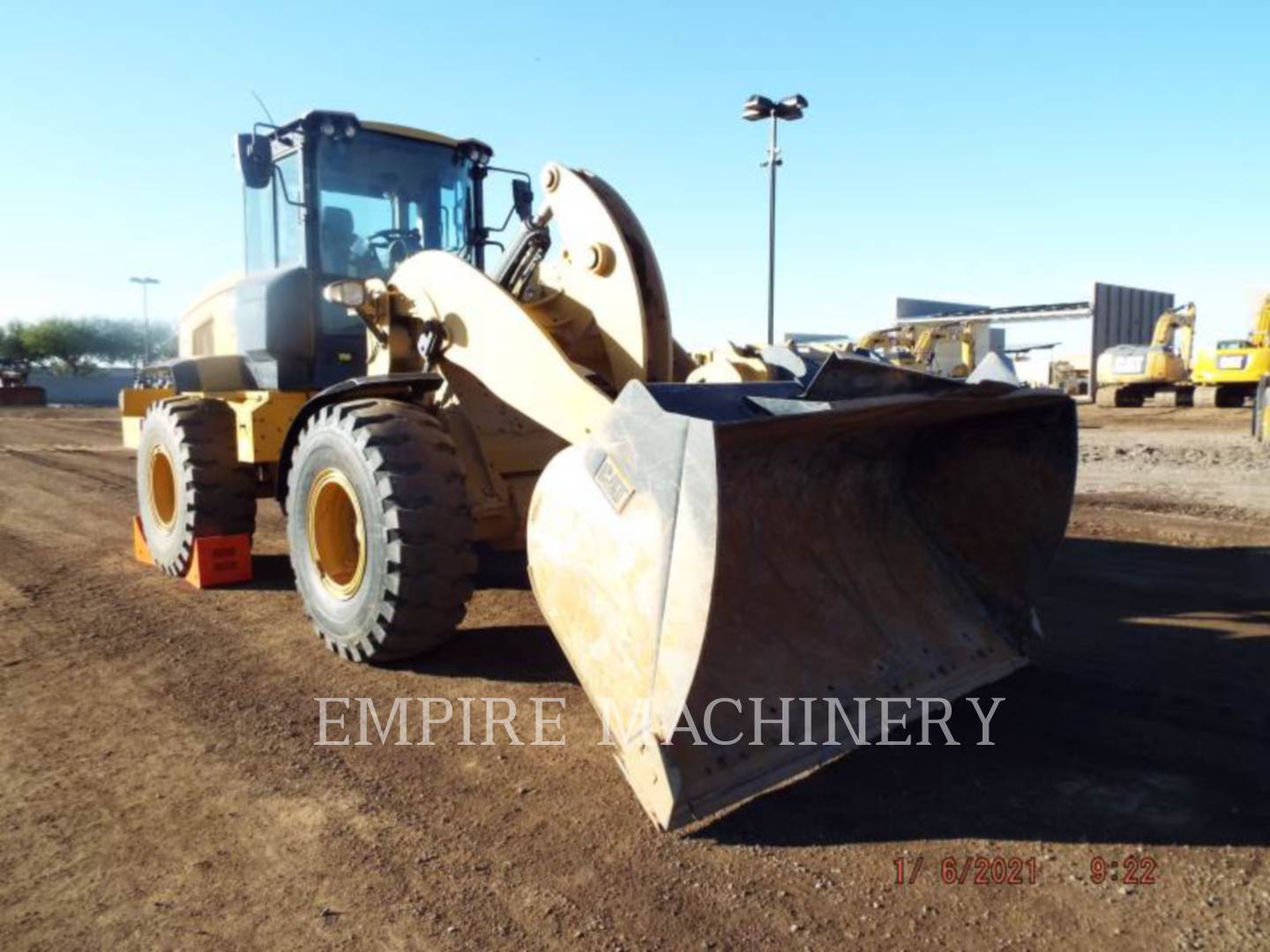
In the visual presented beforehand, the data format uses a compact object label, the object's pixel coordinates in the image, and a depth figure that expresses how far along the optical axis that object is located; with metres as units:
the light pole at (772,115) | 15.98
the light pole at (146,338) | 70.91
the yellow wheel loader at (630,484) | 2.92
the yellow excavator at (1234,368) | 23.27
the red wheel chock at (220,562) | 6.21
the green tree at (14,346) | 68.75
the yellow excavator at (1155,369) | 26.86
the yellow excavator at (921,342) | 25.33
